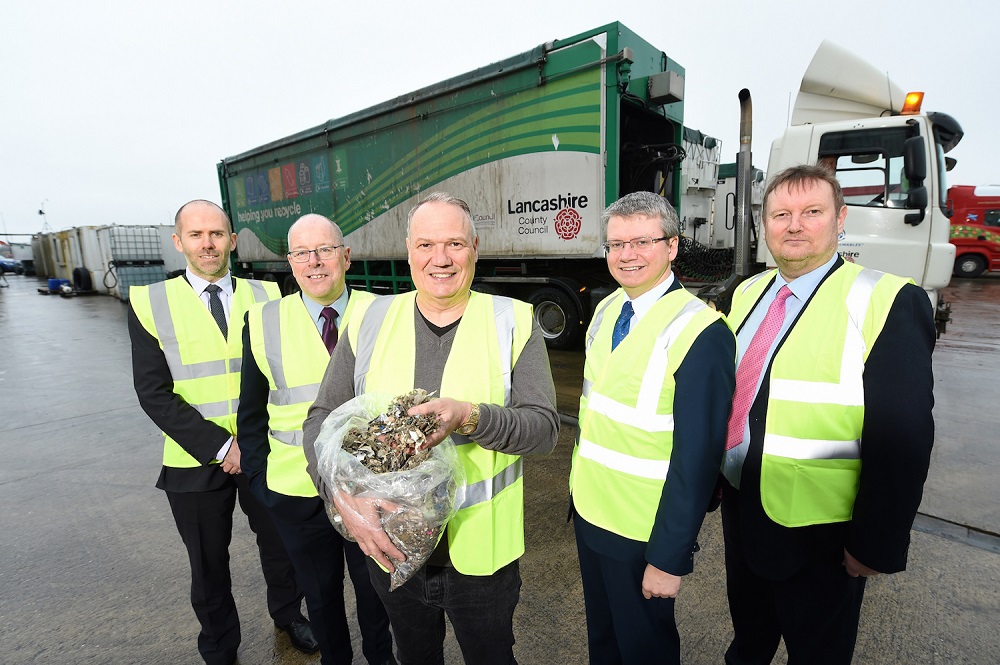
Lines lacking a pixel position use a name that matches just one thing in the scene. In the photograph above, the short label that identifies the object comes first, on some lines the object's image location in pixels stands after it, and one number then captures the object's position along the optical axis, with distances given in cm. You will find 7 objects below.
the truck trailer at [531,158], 528
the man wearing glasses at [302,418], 173
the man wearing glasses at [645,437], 130
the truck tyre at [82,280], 1897
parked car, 3418
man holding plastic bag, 137
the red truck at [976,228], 1406
